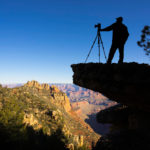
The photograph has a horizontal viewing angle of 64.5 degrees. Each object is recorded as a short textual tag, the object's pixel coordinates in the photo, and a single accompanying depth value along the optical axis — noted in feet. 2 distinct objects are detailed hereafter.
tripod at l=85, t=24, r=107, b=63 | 20.68
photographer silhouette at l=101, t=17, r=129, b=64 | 19.17
